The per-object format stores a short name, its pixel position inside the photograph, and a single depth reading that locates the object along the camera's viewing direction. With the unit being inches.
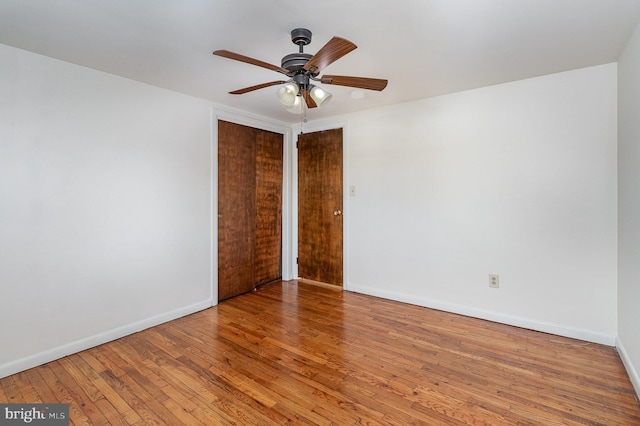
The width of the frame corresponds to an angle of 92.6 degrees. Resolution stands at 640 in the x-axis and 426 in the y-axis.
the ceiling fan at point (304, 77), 63.7
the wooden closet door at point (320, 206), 155.1
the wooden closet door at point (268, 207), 156.1
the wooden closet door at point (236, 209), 137.0
